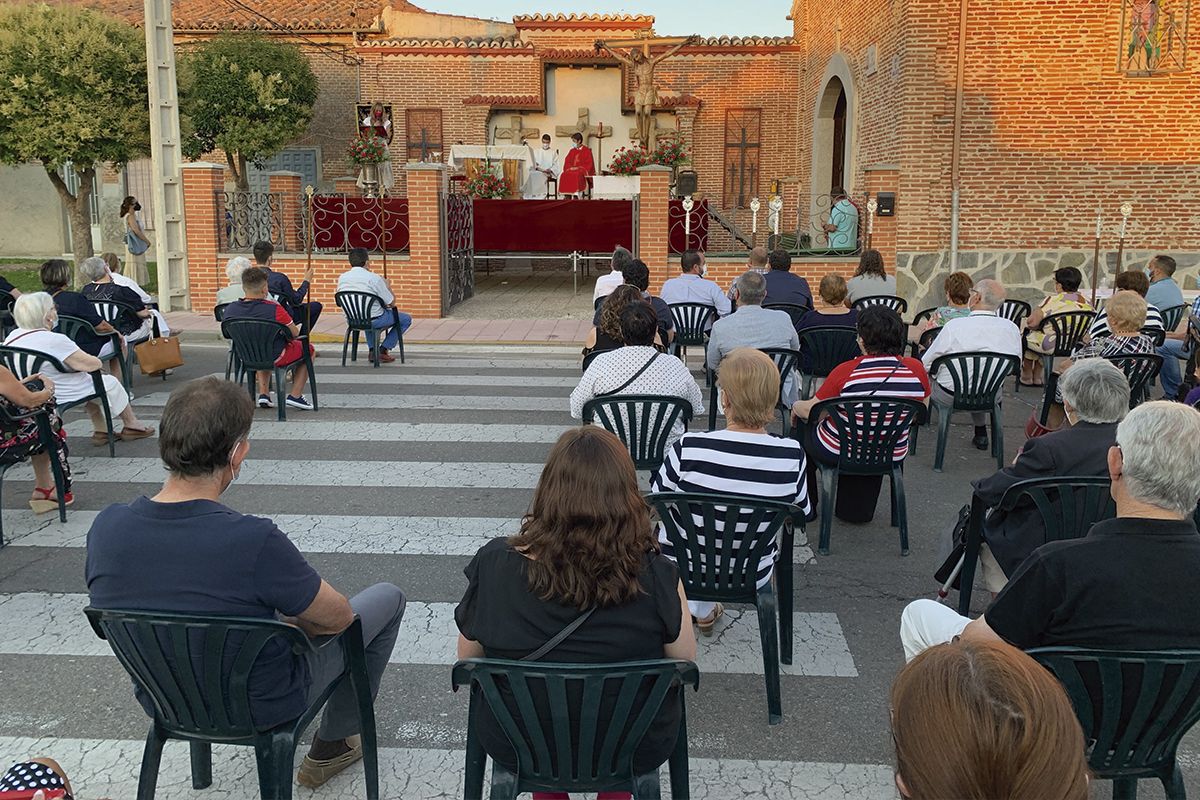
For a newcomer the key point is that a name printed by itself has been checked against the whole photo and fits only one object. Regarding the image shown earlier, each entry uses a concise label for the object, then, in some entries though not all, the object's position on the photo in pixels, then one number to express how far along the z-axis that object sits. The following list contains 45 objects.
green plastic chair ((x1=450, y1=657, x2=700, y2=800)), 2.42
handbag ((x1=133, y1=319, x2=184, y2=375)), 9.14
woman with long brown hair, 2.55
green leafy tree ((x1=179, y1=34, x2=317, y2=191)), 20.97
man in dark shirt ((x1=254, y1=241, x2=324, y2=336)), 9.70
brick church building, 14.47
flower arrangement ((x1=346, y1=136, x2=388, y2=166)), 17.41
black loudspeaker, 17.14
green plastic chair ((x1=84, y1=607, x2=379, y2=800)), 2.62
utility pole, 14.77
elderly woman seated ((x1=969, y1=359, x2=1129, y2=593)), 3.88
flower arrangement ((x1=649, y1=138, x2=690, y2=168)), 17.78
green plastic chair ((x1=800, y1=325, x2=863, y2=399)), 7.80
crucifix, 19.81
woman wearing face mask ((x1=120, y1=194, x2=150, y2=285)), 16.31
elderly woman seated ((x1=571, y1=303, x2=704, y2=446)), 5.52
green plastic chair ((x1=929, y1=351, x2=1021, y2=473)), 7.00
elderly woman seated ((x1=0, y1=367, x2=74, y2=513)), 5.45
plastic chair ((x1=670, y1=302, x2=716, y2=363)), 9.39
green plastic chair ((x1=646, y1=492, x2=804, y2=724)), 3.67
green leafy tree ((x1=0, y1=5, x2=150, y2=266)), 15.98
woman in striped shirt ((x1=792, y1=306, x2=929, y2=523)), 5.57
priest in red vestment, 19.36
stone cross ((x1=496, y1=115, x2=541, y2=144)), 23.78
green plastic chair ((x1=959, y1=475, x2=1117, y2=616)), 3.72
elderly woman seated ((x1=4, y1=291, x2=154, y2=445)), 6.48
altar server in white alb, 20.06
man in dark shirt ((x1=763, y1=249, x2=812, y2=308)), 9.35
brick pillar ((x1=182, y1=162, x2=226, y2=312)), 15.24
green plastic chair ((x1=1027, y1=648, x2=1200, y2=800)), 2.49
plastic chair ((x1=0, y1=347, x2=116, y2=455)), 6.39
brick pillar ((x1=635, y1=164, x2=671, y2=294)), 14.91
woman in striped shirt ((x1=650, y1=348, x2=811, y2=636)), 4.00
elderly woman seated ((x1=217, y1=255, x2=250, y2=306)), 9.39
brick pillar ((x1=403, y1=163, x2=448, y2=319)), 14.66
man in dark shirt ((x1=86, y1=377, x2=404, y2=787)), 2.70
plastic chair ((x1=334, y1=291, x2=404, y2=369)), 10.38
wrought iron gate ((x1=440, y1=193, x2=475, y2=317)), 15.18
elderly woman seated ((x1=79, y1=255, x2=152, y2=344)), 8.87
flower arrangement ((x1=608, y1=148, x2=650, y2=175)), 18.64
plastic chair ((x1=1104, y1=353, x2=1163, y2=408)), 6.94
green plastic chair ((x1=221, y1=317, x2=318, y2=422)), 8.10
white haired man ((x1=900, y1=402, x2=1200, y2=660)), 2.59
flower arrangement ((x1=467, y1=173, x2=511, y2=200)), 17.64
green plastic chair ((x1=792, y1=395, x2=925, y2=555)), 5.37
